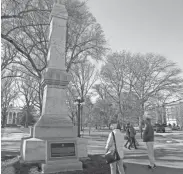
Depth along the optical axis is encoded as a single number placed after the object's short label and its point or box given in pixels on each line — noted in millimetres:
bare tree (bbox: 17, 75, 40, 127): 26356
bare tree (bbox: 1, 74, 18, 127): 19653
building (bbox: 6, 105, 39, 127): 81719
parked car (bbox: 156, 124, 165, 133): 32344
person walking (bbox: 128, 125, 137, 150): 11480
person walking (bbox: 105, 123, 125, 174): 4262
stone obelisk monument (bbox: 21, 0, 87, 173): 5125
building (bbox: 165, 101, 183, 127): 47762
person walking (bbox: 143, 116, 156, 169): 5948
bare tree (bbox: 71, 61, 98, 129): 26467
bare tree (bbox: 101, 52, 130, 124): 24547
